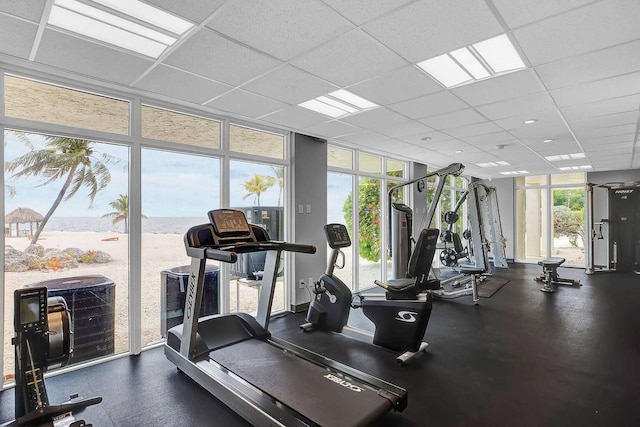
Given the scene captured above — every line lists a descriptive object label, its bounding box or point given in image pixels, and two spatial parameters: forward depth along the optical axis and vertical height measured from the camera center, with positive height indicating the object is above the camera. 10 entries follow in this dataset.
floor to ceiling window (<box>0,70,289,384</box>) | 2.94 +0.17
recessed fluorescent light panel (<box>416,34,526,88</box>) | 2.45 +1.24
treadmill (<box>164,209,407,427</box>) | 2.17 -1.24
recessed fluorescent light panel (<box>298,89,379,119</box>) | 3.50 +1.25
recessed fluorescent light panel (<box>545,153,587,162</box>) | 6.63 +1.17
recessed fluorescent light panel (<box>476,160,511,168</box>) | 7.53 +1.18
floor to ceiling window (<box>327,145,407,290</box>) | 5.87 +0.19
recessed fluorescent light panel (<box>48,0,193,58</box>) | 1.98 +1.25
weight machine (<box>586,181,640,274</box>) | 8.25 -0.34
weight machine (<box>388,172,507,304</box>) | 5.49 -0.45
